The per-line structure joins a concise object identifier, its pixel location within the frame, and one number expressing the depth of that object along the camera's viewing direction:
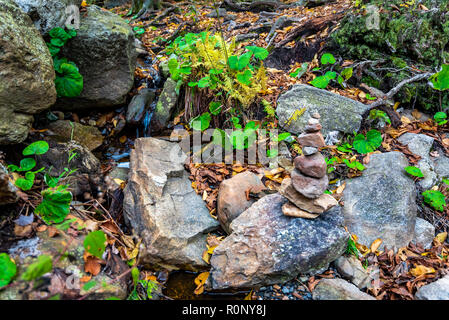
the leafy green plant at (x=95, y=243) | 2.13
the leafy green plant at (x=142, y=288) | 2.44
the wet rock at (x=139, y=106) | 4.46
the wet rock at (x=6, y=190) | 2.25
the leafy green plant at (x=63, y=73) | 3.60
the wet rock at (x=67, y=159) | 3.13
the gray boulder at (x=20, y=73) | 2.66
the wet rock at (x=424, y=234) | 2.91
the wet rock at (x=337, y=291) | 2.36
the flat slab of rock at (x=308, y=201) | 2.60
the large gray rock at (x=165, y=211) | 2.79
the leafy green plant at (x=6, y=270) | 2.01
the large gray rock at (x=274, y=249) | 2.55
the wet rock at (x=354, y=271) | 2.57
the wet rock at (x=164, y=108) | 4.32
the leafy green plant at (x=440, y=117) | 3.79
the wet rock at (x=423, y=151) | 3.26
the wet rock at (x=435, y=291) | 2.33
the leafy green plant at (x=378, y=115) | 3.61
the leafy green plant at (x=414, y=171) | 3.02
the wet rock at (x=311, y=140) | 2.36
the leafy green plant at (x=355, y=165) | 3.20
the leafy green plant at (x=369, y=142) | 3.33
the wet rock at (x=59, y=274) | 2.05
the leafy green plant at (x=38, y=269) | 1.71
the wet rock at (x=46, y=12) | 3.23
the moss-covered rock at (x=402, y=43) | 3.95
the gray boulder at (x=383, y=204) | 2.88
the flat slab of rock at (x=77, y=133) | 3.69
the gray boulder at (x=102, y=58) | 3.99
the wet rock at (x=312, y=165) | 2.44
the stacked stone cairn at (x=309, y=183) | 2.39
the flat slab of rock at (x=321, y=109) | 3.64
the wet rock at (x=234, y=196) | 3.03
